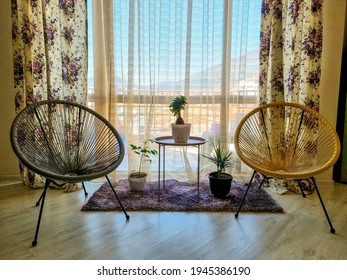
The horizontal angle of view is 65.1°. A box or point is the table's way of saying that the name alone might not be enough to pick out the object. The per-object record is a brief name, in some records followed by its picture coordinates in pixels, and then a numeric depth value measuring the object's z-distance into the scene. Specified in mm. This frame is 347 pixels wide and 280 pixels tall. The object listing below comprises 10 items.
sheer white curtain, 2395
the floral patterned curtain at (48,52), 2184
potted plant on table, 2074
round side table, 2047
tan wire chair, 1849
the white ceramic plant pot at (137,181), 2299
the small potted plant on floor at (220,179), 2145
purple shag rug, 1986
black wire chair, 1736
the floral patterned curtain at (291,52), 2174
